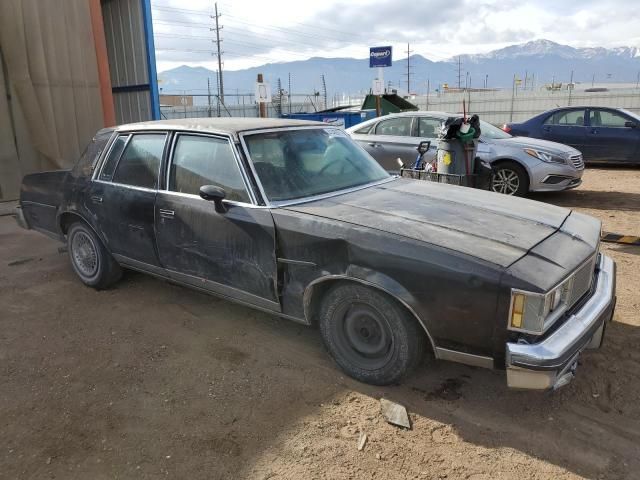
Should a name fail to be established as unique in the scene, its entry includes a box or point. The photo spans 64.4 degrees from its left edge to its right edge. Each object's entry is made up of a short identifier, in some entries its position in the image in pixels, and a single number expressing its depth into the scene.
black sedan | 2.65
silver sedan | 8.23
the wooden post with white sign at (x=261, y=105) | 10.79
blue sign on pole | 14.15
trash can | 6.81
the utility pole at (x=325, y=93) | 30.72
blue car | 11.27
